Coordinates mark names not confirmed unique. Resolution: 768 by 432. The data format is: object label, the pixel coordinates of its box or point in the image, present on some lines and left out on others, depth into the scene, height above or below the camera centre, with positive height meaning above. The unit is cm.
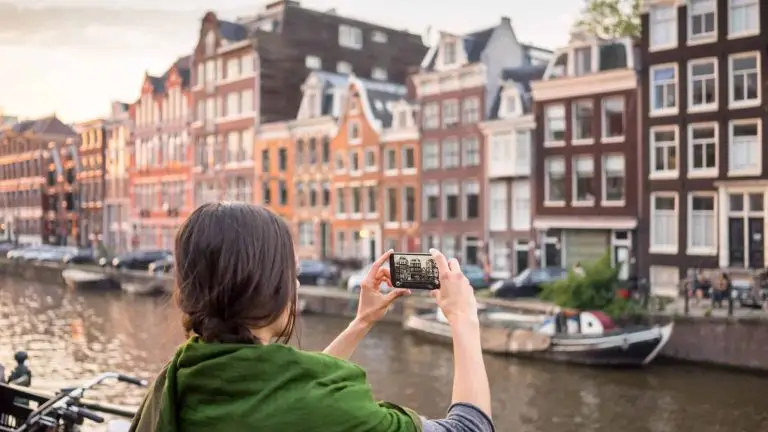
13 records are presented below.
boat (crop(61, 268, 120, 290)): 4244 -319
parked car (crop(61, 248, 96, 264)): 5081 -245
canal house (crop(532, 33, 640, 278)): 3005 +209
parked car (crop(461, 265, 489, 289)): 3028 -223
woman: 156 -27
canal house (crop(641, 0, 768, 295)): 2644 +237
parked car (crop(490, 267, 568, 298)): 2802 -227
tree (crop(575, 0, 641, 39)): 3888 +876
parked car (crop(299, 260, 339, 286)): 3494 -241
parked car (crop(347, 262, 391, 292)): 3160 -249
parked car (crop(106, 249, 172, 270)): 4557 -233
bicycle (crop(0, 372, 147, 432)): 605 -141
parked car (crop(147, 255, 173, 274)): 4212 -253
